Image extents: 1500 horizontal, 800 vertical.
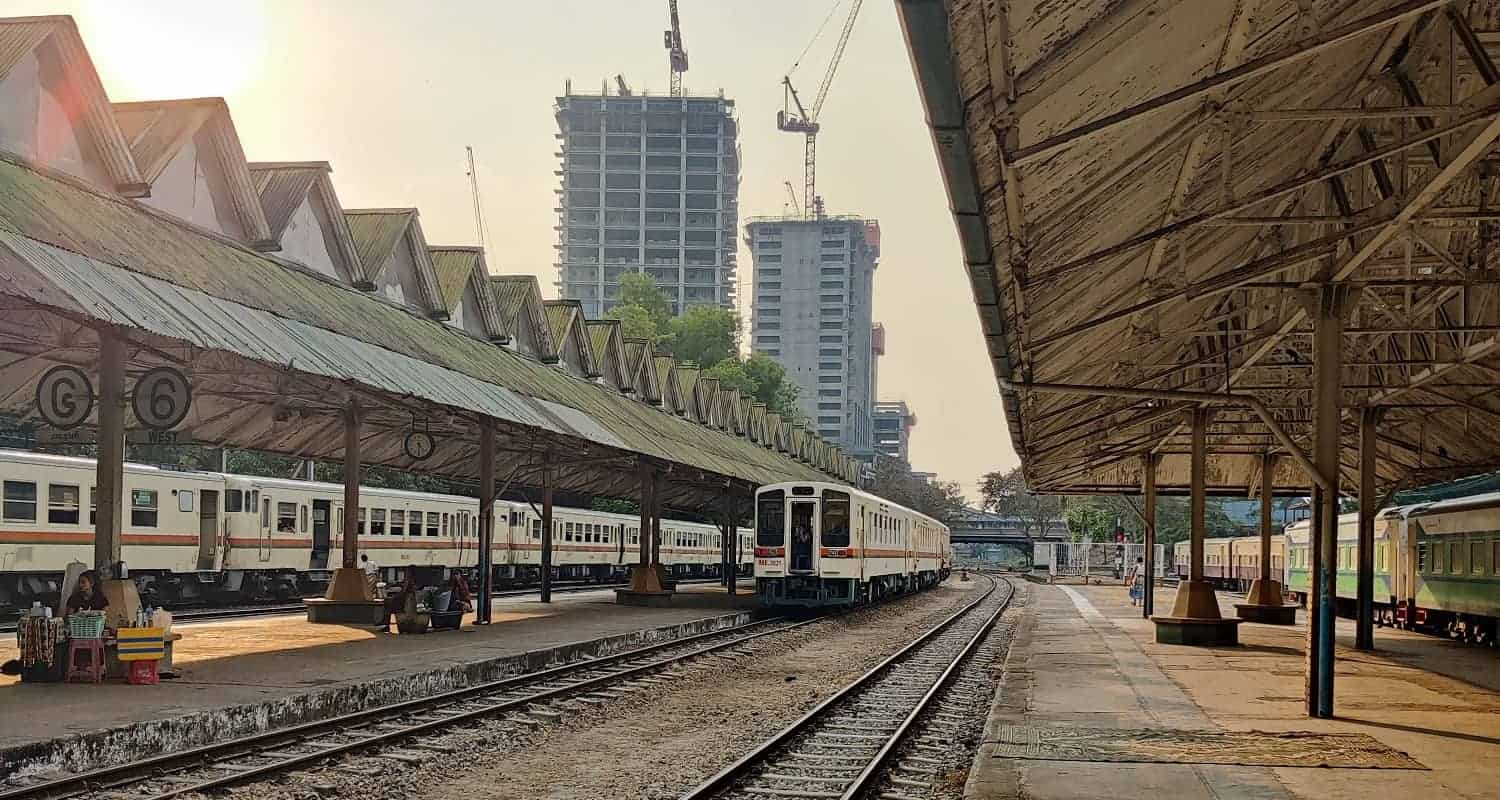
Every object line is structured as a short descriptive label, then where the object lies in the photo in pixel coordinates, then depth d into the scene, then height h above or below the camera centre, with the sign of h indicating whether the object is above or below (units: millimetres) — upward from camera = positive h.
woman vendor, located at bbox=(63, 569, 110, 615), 14133 -1094
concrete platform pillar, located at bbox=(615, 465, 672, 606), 33531 -2003
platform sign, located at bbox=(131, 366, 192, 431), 14617 +770
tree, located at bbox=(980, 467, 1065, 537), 118750 -693
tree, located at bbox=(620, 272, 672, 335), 100006 +12407
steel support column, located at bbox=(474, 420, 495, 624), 23875 -538
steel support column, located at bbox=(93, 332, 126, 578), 14453 +136
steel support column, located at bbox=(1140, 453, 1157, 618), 29547 -527
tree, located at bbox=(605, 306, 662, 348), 88938 +9438
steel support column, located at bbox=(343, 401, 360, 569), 22266 -79
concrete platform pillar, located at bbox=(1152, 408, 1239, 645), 23125 -1760
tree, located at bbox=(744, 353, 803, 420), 98062 +7038
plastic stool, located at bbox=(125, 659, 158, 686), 14211 -1790
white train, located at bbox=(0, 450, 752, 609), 24375 -1089
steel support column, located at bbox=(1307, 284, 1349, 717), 12953 +220
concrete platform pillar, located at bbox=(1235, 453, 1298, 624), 29172 -2135
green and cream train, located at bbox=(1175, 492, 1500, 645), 23953 -1275
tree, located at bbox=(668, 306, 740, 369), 98000 +9588
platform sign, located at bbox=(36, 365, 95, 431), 14945 +759
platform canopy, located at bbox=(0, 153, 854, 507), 13578 +1427
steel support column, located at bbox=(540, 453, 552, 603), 33188 -1442
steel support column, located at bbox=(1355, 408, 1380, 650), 18031 -362
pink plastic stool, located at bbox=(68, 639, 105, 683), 14273 -1686
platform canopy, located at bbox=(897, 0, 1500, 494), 7633 +2060
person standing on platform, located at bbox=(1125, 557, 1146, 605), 45044 -2911
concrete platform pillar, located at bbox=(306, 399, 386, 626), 23359 -1725
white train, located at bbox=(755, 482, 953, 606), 31484 -1159
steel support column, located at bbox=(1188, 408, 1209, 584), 23062 +21
